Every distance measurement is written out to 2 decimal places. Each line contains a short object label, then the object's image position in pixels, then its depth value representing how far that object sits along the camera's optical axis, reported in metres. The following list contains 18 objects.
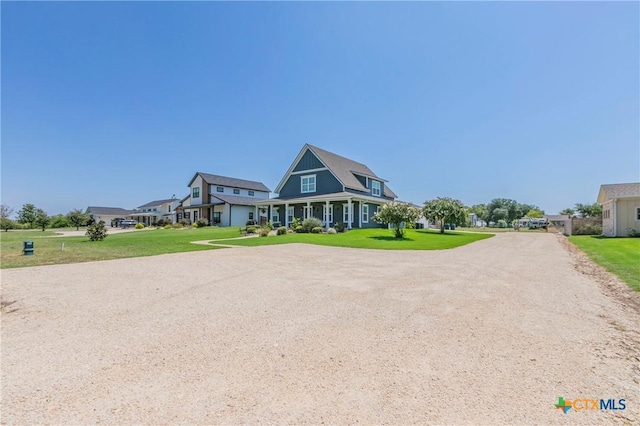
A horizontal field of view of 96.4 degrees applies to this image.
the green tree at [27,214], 47.03
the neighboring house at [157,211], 56.91
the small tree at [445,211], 30.77
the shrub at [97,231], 19.56
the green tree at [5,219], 40.03
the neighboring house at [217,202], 40.75
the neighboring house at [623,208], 23.16
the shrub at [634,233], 22.77
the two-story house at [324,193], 28.55
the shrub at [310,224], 25.41
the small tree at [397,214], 21.86
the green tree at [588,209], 64.58
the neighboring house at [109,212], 70.01
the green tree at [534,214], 85.81
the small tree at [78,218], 39.28
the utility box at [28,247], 12.67
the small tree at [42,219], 38.34
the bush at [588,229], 30.44
